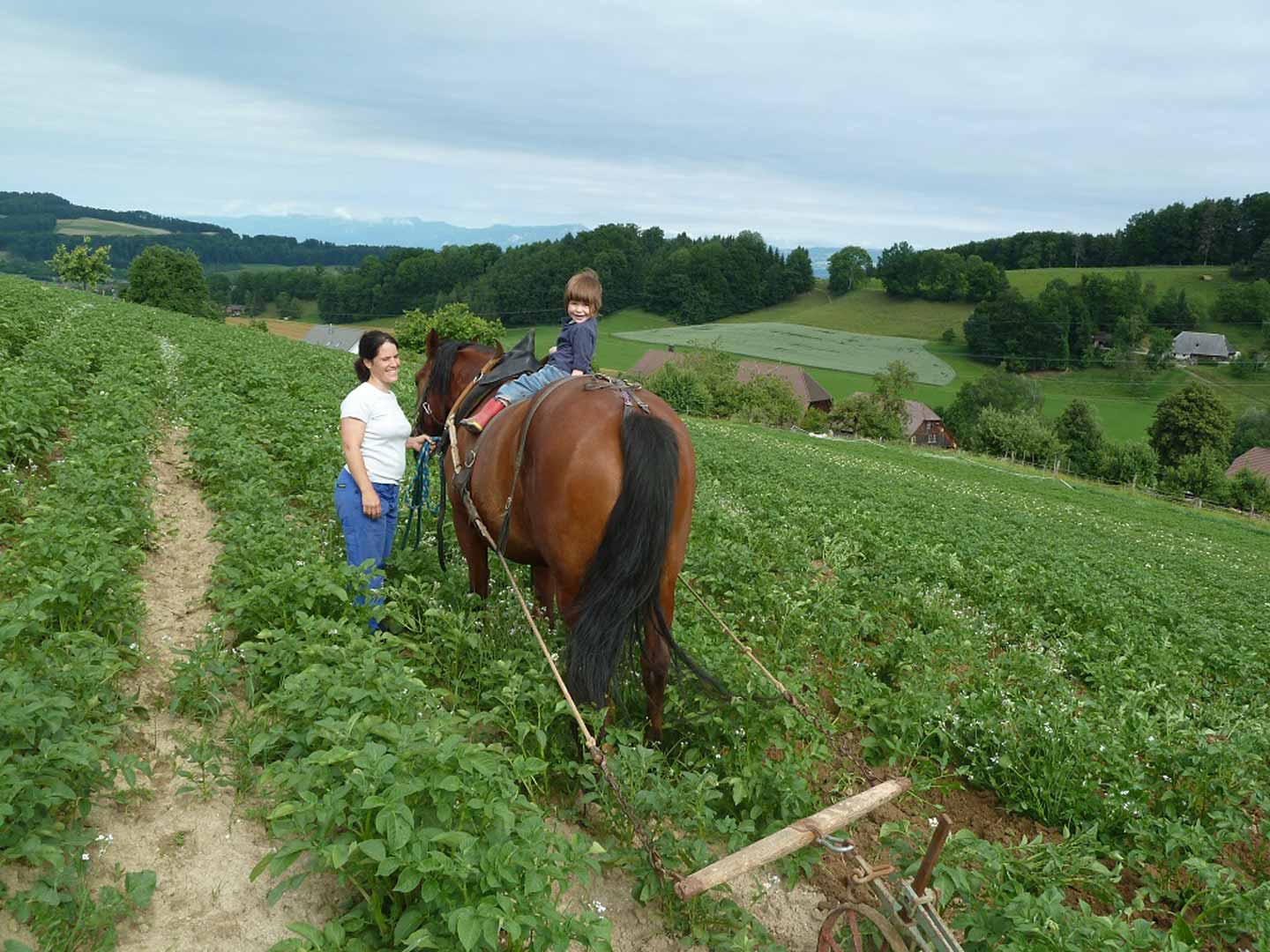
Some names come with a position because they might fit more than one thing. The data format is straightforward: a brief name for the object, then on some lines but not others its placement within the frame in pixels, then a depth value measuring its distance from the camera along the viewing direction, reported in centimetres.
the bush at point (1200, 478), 5325
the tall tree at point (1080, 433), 6391
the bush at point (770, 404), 6278
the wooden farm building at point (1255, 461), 5834
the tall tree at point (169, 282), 7625
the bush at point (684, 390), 6162
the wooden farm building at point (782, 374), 7244
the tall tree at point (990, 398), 7275
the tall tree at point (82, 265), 6969
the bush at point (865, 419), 6638
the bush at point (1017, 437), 6241
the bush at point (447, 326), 6719
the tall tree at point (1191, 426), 6197
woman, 512
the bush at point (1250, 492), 5088
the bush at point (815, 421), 6538
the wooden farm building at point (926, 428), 7281
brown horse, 424
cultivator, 289
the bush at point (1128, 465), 5941
